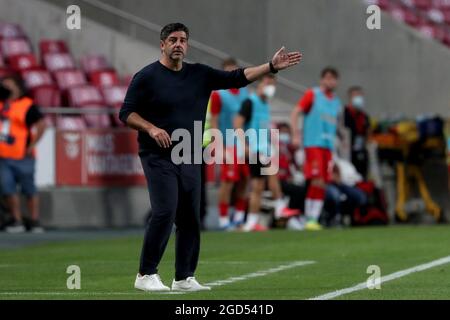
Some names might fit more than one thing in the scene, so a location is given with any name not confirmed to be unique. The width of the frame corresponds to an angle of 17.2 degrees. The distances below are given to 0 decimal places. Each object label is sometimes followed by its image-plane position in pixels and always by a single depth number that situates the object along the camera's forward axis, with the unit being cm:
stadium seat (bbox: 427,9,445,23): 3284
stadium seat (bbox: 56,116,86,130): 2325
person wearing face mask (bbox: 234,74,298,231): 2080
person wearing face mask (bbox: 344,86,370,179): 2341
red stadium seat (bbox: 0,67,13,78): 2436
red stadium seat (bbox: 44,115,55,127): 2320
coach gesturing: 1154
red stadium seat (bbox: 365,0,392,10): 3130
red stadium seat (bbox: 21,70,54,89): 2523
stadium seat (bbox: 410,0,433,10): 3325
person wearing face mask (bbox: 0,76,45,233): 2189
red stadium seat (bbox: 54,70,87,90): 2561
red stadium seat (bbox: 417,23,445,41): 3159
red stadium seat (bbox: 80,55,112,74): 2677
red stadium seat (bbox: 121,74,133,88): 2648
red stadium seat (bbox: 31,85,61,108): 2488
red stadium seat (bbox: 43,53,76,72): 2630
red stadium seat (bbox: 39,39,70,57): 2686
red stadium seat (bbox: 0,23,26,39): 2669
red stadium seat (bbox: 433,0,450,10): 3362
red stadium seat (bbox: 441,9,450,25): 3324
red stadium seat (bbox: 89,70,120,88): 2608
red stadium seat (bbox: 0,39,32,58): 2619
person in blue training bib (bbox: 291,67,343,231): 2122
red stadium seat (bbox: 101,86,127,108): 2528
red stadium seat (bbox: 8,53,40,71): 2575
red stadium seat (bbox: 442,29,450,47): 3166
